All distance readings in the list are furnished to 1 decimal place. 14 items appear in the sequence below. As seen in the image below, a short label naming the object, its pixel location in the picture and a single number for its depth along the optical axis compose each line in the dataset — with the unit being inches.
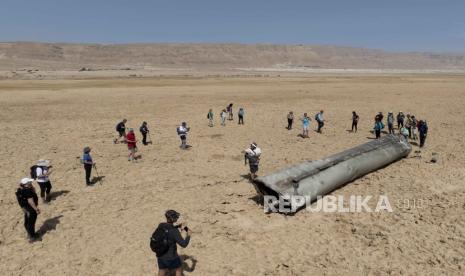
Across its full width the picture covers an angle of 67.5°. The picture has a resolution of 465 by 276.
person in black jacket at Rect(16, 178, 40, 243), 339.3
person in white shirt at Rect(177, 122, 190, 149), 683.4
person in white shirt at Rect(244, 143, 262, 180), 495.8
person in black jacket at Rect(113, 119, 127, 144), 746.8
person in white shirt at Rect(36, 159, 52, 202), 439.2
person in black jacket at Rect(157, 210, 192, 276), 251.0
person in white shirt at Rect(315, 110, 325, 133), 838.5
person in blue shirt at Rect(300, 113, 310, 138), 784.9
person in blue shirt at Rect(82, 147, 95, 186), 495.5
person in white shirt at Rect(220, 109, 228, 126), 935.7
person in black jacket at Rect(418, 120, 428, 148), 685.3
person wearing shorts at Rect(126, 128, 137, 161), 601.9
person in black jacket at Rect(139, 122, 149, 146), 717.3
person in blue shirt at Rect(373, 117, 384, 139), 751.7
